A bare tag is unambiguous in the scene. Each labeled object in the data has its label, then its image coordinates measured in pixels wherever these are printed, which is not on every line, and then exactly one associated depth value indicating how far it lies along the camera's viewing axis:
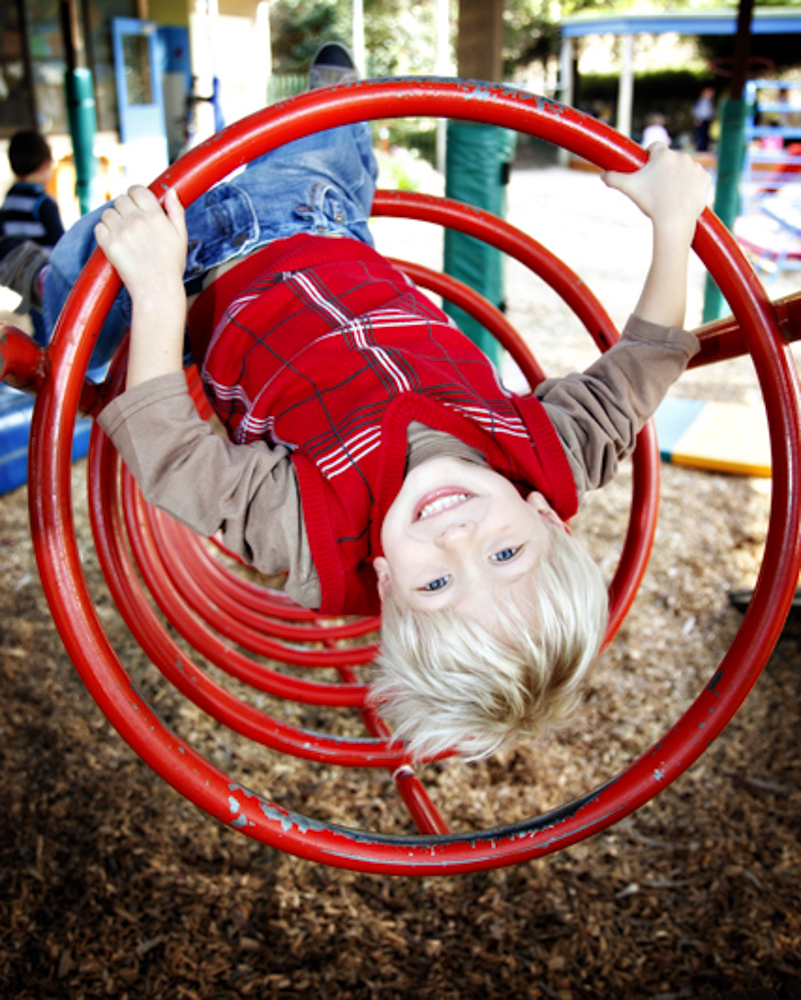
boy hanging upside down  1.26
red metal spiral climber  1.15
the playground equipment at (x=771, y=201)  7.51
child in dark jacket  4.21
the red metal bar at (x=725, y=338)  1.34
